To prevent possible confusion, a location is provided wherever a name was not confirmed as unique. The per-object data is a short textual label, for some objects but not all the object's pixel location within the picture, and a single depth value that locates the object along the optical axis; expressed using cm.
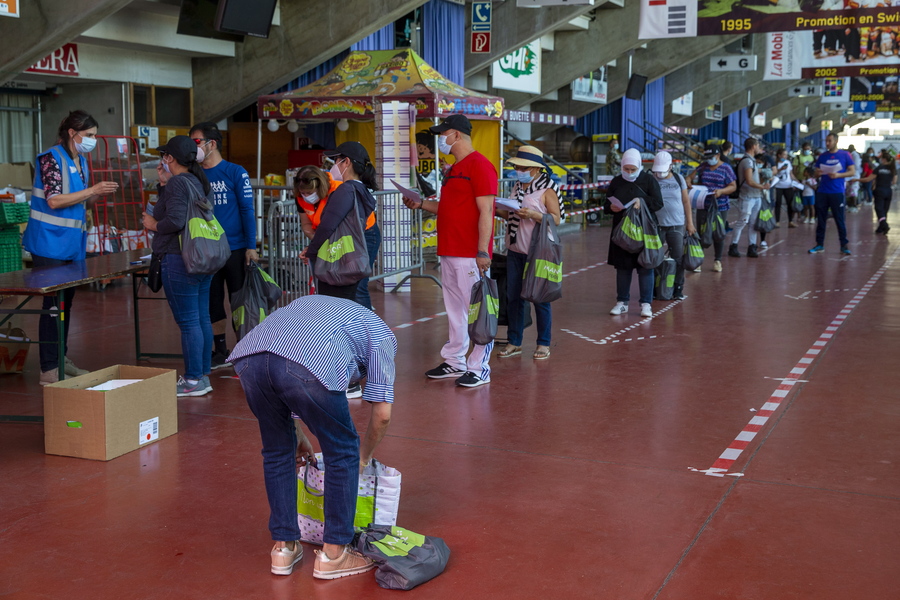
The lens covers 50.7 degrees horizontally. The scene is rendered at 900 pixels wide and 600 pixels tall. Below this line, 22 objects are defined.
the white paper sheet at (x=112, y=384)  507
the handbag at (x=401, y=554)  343
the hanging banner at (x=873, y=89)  3050
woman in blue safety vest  609
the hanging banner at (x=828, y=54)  1686
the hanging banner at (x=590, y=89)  2319
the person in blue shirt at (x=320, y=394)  317
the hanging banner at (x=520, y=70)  1966
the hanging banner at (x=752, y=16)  1323
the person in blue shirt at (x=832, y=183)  1400
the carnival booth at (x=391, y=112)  1048
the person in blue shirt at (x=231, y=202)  640
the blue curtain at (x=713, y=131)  3836
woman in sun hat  702
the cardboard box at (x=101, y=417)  479
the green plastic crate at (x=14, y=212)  944
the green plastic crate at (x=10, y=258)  952
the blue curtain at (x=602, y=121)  2567
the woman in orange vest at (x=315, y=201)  587
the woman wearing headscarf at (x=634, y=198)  903
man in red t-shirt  604
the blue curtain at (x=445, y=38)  1653
